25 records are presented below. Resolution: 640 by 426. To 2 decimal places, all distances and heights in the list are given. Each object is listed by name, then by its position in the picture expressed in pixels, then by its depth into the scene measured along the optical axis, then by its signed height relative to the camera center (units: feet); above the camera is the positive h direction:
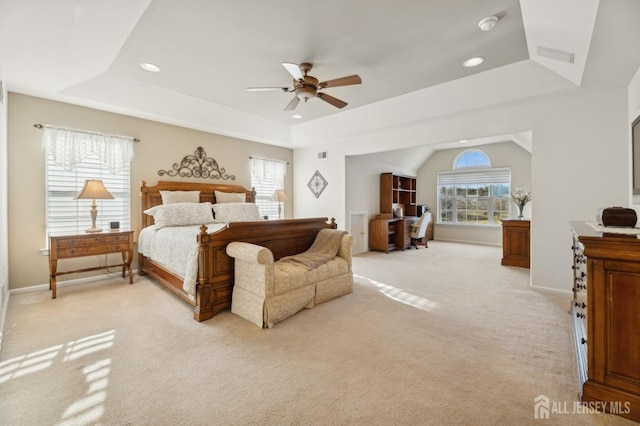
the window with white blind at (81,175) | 12.19 +1.91
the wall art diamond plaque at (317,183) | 20.45 +2.25
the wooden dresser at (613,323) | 4.83 -2.04
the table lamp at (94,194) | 11.70 +0.93
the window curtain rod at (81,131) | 11.78 +3.89
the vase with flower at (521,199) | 17.59 +0.82
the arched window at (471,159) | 25.27 +4.98
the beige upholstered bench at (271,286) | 8.40 -2.42
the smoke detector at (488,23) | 7.88 +5.55
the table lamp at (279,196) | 19.10 +1.22
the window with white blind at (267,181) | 19.79 +2.45
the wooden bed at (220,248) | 8.95 -1.32
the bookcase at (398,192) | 22.79 +1.82
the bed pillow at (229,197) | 16.73 +1.06
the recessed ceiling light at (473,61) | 10.21 +5.73
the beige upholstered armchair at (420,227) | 22.41 -1.24
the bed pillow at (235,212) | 15.34 +0.11
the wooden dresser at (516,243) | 16.35 -1.89
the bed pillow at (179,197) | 14.53 +0.97
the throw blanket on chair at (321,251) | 10.28 -1.59
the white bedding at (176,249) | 9.00 -1.37
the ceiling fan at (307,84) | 9.34 +4.64
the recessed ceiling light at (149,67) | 10.83 +5.94
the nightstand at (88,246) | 10.86 -1.33
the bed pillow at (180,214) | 13.19 +0.01
